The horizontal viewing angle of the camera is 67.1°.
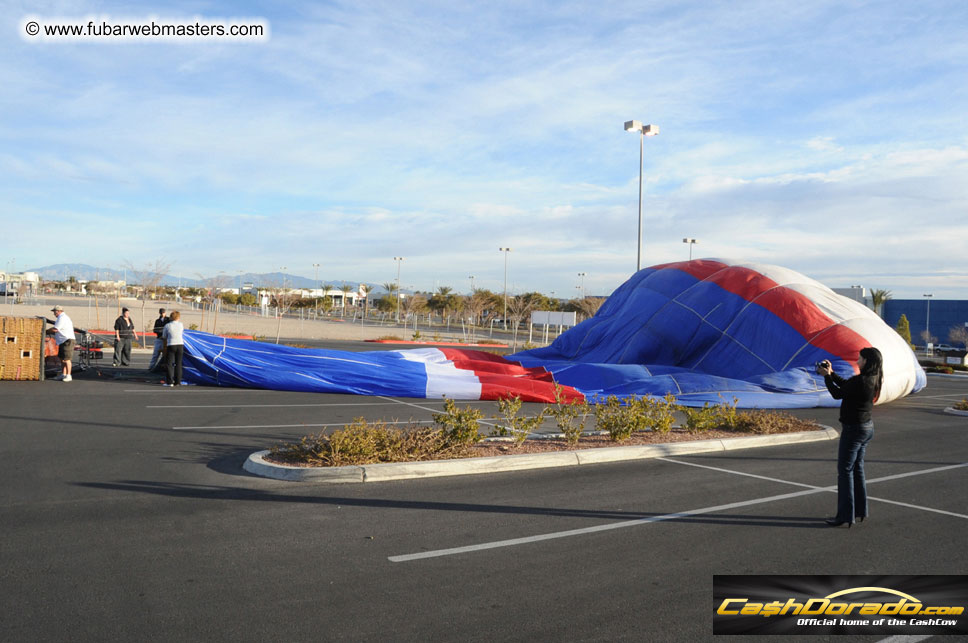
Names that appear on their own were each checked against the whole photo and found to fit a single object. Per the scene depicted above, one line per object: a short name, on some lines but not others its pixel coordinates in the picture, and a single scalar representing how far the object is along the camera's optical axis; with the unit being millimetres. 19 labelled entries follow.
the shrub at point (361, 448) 8484
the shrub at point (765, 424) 12203
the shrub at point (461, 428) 9383
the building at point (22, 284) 78938
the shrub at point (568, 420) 10398
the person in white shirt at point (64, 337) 16719
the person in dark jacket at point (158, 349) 18234
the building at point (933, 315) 84625
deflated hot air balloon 16469
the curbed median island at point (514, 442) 8367
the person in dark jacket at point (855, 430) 6797
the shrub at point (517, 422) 9962
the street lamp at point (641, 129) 24594
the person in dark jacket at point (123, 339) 20281
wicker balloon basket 16312
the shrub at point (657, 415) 11375
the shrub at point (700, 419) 11766
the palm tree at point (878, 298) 71675
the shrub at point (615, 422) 10680
